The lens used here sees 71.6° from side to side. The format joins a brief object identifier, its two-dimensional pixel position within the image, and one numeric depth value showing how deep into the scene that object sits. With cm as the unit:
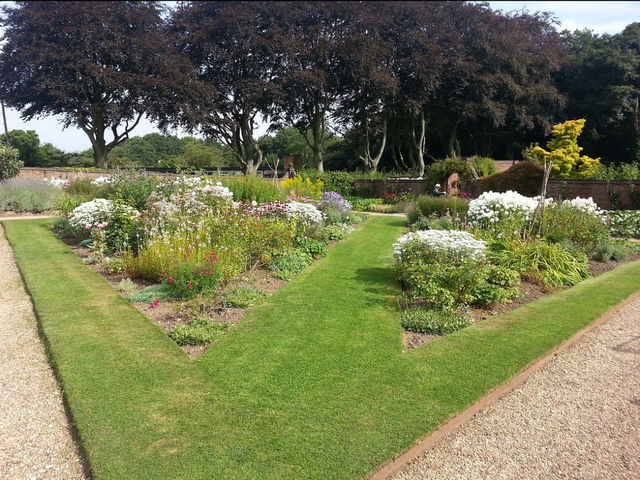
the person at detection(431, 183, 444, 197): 1493
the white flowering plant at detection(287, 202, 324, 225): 895
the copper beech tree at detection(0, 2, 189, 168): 2497
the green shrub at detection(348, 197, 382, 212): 1722
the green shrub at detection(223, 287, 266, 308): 549
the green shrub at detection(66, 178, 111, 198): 1152
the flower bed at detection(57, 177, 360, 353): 553
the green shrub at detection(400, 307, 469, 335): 490
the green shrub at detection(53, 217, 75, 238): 1022
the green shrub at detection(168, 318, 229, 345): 448
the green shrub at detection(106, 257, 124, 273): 708
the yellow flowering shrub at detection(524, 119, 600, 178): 2173
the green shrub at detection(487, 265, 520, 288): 629
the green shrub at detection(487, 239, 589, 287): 682
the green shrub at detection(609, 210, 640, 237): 1075
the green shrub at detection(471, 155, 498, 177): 1936
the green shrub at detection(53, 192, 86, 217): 1117
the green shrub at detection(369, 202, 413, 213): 1672
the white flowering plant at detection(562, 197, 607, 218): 900
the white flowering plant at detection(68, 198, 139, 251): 804
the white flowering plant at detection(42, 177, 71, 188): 1589
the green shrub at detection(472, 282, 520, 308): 570
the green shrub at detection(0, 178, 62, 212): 1473
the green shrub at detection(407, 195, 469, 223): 1116
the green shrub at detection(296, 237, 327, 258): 832
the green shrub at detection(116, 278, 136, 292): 628
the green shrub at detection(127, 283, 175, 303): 576
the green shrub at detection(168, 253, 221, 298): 563
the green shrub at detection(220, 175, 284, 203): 1061
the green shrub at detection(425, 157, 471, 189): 1644
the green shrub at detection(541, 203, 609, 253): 828
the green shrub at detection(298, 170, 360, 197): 2112
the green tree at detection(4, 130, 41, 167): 4238
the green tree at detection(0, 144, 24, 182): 1878
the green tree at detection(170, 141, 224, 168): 4744
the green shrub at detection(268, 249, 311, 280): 698
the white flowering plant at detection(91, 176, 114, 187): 1159
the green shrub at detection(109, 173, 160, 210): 936
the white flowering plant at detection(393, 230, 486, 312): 548
